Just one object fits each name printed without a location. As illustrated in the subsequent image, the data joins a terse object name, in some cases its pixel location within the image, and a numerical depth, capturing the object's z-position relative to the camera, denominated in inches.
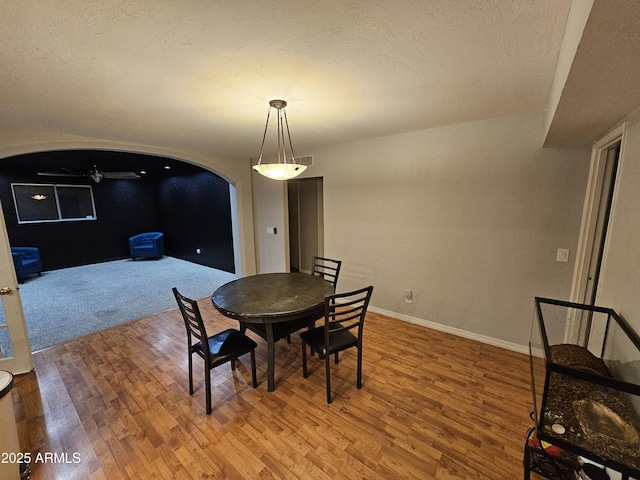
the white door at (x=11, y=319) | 94.0
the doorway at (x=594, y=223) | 79.0
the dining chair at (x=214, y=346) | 75.6
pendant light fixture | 83.1
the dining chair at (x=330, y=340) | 78.2
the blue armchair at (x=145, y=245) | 287.7
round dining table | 80.9
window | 238.4
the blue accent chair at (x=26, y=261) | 210.1
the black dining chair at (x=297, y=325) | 93.4
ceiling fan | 235.5
